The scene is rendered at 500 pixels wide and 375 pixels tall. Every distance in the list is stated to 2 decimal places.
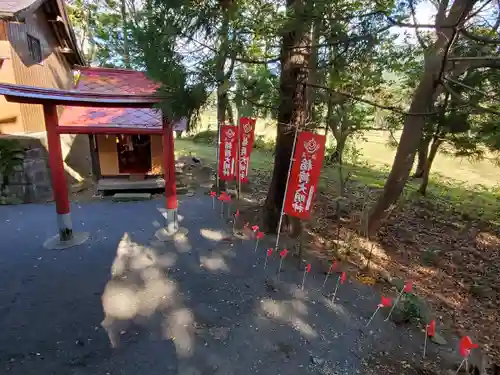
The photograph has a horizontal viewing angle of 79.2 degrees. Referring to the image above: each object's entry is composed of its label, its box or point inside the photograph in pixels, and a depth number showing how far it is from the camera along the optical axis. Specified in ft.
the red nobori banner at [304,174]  14.97
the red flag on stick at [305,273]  15.22
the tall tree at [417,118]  15.71
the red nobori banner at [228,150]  23.06
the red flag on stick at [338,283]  14.93
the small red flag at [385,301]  12.26
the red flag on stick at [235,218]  22.72
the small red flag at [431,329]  11.39
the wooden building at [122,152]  29.84
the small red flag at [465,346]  9.38
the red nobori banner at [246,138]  21.93
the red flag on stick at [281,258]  15.93
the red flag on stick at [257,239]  18.19
